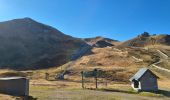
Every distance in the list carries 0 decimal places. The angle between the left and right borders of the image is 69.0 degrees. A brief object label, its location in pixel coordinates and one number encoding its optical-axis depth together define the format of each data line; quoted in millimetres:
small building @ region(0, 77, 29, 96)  20177
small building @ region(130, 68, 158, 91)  29445
